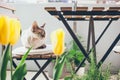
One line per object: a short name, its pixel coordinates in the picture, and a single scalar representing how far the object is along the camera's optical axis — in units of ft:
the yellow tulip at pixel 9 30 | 1.66
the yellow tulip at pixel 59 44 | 2.03
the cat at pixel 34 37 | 5.17
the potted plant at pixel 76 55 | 11.63
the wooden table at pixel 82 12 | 5.00
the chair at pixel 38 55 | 5.05
